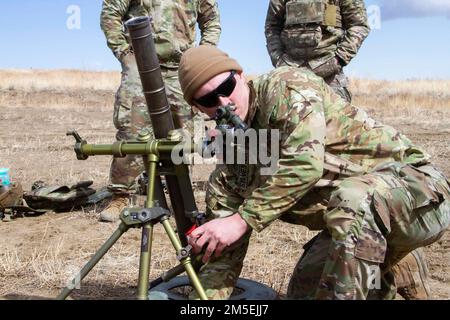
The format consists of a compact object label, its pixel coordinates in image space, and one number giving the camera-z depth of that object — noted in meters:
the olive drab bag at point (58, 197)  5.68
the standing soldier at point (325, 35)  6.16
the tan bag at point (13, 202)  5.52
